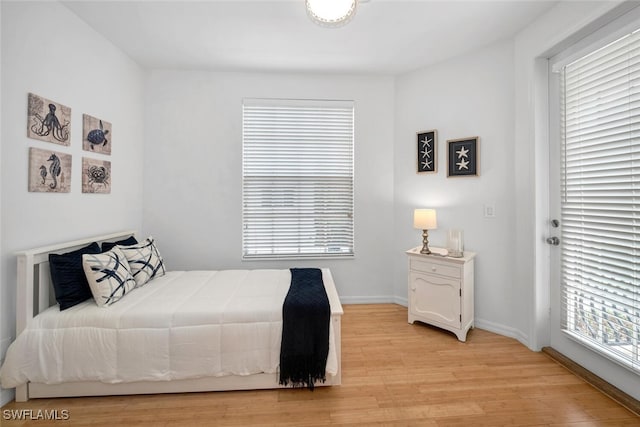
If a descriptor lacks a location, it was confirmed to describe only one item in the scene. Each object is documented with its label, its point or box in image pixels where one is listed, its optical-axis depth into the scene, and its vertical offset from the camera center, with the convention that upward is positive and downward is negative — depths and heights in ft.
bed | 5.57 -2.75
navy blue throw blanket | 5.87 -2.78
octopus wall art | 6.11 +2.24
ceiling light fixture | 5.67 +4.35
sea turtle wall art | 7.65 +2.35
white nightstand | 8.13 -2.39
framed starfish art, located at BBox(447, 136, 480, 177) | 9.05 +1.99
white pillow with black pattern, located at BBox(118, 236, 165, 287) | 7.50 -1.37
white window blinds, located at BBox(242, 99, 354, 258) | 10.62 +1.47
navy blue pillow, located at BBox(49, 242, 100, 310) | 5.96 -1.47
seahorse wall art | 6.13 +1.03
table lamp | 8.96 -0.23
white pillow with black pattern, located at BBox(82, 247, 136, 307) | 6.07 -1.46
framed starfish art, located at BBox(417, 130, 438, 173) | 9.88 +2.39
